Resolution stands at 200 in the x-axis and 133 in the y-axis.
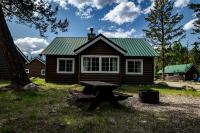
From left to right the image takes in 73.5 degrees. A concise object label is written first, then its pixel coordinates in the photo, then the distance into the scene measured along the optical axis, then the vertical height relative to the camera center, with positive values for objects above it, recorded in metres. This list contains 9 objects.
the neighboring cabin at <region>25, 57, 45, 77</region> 25.07 +0.02
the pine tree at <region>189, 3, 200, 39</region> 16.02 +7.39
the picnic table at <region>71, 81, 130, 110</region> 4.59 -1.02
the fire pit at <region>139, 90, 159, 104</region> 5.91 -1.28
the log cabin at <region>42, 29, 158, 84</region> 11.47 +0.64
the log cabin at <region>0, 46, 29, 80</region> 15.12 -0.35
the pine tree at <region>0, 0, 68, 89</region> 7.75 +2.88
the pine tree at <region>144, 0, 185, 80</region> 23.90 +7.91
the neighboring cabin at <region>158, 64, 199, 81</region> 30.55 -0.90
